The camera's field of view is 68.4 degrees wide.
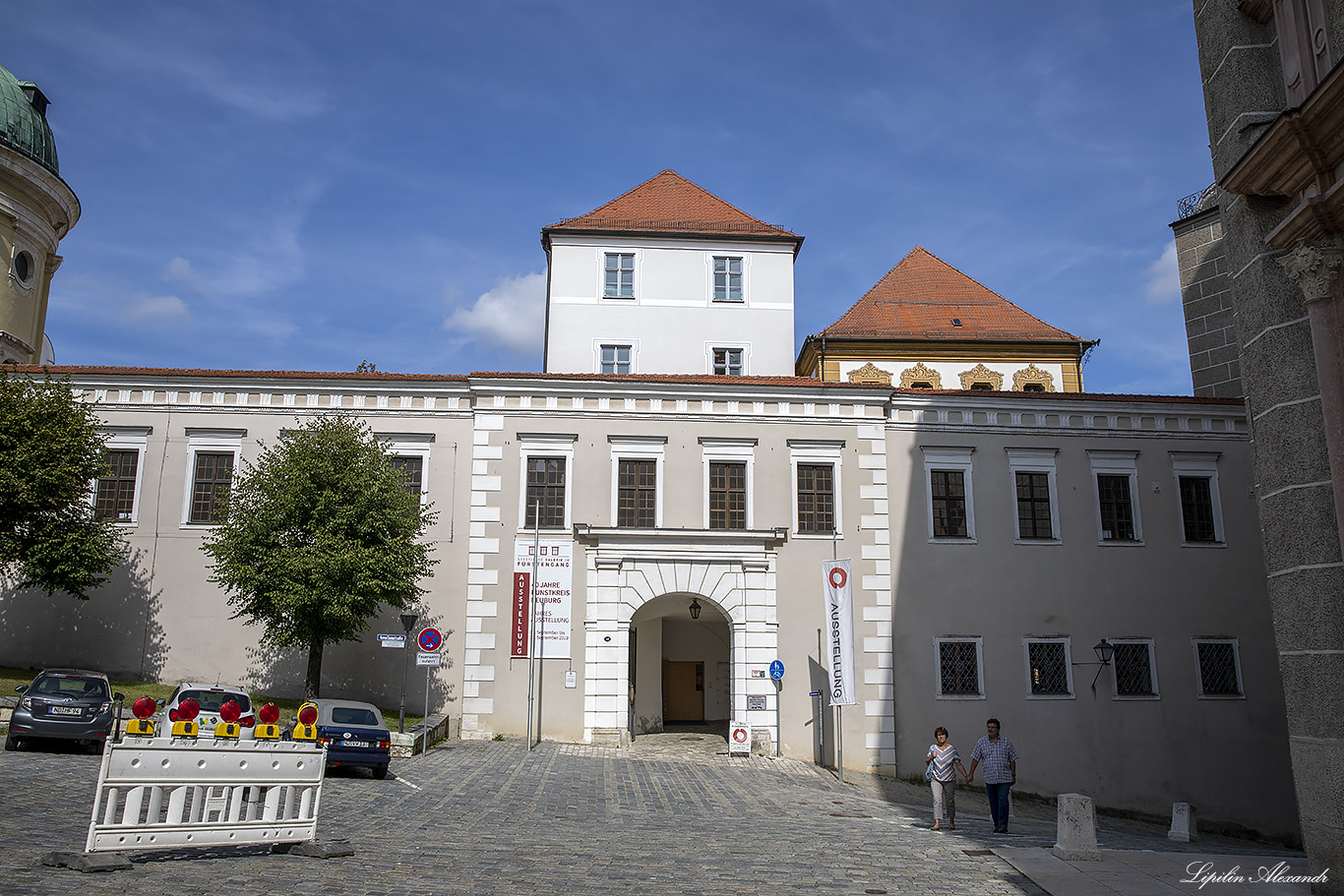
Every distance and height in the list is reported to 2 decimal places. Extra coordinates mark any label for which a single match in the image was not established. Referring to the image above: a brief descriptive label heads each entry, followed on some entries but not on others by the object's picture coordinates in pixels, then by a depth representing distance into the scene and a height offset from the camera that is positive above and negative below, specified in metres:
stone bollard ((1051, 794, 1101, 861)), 12.03 -1.94
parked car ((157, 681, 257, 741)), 18.33 -0.65
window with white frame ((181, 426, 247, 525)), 26.33 +5.11
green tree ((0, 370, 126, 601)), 22.77 +3.96
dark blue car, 17.59 -1.38
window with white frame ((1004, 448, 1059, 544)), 27.62 +4.74
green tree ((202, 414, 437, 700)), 22.36 +2.78
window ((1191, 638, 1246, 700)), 26.95 -0.01
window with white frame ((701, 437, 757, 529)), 26.77 +4.92
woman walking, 15.69 -1.72
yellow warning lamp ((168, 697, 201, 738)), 9.61 -0.56
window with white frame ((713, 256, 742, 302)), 33.53 +12.86
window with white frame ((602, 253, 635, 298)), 33.38 +12.90
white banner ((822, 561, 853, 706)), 23.19 +0.79
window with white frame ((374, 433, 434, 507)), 26.70 +5.56
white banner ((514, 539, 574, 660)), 25.30 +1.87
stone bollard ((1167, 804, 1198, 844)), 18.53 -2.86
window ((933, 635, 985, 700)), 26.28 -0.02
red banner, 25.22 +1.40
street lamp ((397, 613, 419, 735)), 22.44 +0.97
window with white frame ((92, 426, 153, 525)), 26.20 +4.88
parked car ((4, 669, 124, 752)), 17.95 -0.86
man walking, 15.91 -1.60
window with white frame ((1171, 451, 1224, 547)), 28.05 +4.78
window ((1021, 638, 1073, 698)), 26.47 -0.01
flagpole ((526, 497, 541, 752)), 24.89 +1.08
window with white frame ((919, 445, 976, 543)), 27.39 +4.71
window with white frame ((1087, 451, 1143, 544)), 27.81 +4.76
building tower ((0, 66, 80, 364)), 31.19 +14.33
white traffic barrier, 9.29 -1.26
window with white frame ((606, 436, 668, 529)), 26.64 +4.91
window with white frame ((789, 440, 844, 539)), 26.86 +4.80
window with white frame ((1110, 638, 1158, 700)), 26.69 -0.02
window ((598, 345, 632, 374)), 32.81 +9.93
